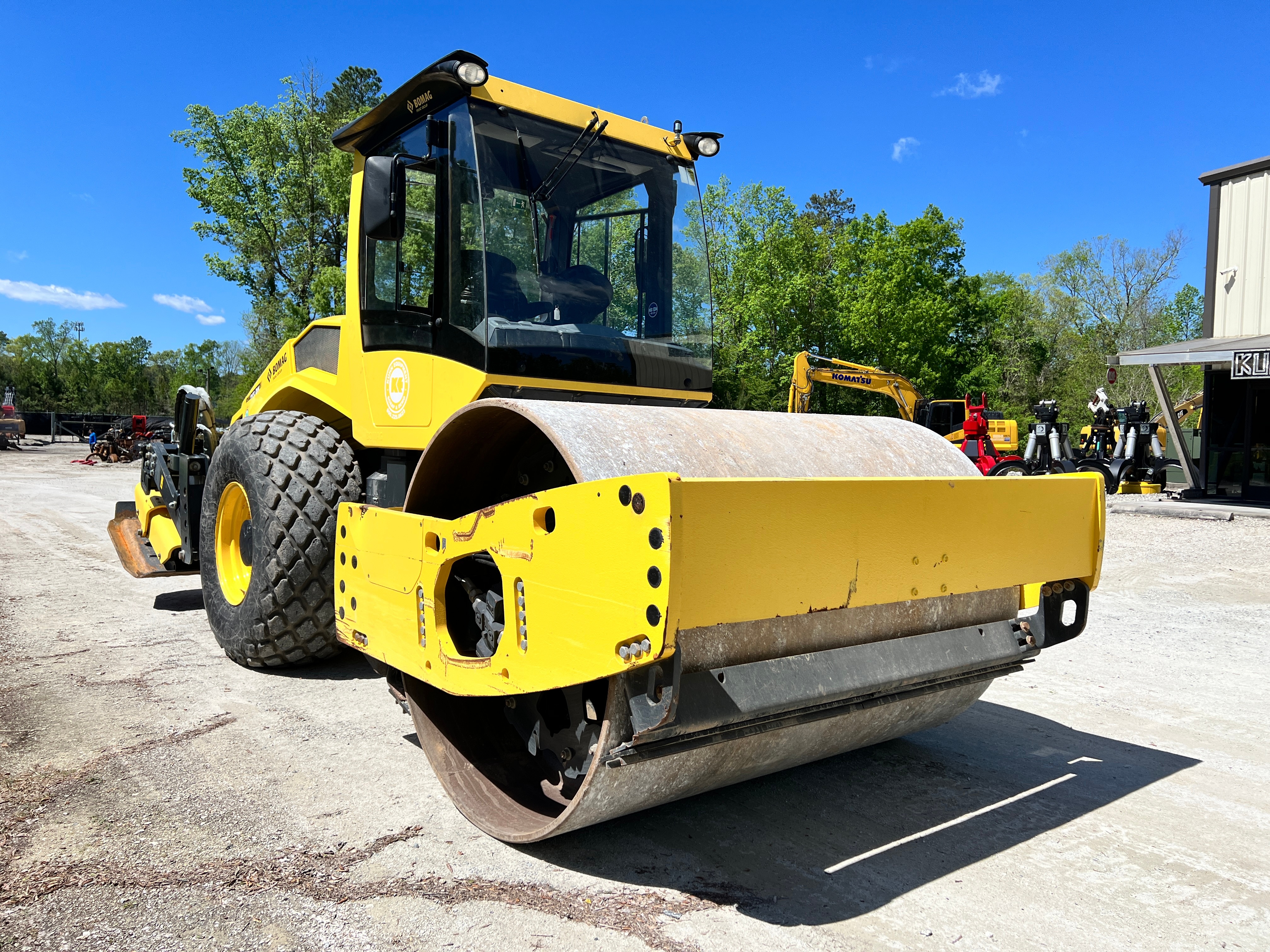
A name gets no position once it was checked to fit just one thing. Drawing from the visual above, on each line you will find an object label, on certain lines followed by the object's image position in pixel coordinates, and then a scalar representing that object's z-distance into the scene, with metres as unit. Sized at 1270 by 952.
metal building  17.03
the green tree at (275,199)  30.83
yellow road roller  2.35
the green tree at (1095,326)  44.84
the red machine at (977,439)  19.58
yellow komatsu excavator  19.58
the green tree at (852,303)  41.78
